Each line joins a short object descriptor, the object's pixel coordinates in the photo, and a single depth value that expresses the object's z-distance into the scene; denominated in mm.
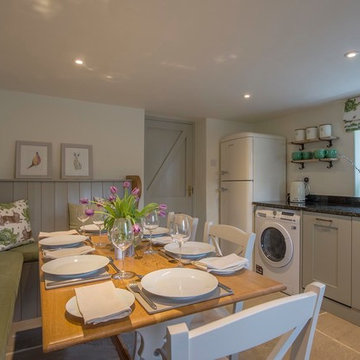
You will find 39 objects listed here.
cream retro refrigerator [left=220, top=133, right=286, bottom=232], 3430
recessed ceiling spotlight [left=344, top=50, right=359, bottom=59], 1938
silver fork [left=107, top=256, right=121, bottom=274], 1166
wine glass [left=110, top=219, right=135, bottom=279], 1134
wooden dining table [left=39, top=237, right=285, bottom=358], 688
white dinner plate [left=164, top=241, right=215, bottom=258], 1356
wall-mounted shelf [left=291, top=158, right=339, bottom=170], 3121
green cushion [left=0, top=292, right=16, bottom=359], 1132
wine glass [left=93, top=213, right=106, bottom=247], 1711
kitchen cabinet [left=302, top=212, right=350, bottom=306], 2301
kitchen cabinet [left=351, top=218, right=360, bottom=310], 2213
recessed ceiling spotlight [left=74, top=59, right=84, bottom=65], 2098
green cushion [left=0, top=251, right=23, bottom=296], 1623
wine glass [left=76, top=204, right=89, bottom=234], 1791
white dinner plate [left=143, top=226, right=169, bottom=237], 1897
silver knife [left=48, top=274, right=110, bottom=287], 1007
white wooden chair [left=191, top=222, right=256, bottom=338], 1345
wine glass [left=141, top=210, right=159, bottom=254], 1492
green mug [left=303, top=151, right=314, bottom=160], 3374
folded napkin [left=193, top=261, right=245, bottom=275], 1122
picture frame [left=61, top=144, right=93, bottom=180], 3076
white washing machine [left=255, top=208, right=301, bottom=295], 2721
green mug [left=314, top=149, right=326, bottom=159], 3158
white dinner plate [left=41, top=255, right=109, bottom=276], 1088
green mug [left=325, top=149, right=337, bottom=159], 3090
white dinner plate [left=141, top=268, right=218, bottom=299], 896
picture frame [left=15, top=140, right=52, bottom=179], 2869
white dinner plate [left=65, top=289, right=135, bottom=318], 772
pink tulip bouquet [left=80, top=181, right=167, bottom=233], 1457
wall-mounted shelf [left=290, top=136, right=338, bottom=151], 3117
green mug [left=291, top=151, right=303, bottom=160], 3439
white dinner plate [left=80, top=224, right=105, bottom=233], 2023
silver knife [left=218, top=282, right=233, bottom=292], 959
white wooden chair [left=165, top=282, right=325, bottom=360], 482
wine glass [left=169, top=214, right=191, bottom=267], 1293
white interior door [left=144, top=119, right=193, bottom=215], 4004
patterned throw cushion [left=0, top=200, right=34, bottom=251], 2307
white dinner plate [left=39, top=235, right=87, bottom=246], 1564
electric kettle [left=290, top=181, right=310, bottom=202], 3275
